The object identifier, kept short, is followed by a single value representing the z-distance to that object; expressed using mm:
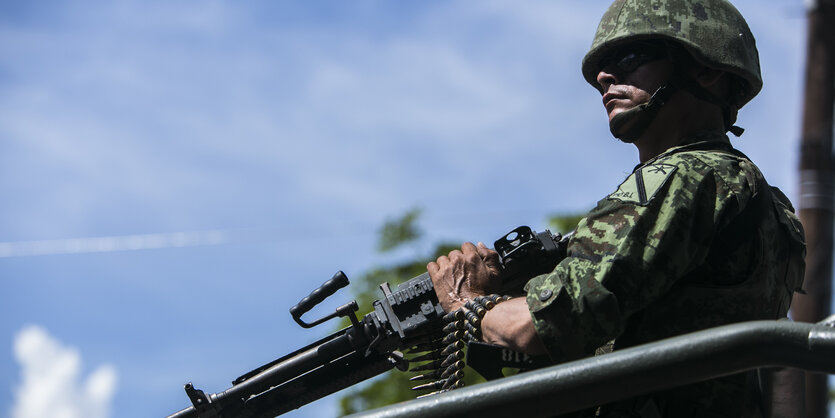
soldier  4058
